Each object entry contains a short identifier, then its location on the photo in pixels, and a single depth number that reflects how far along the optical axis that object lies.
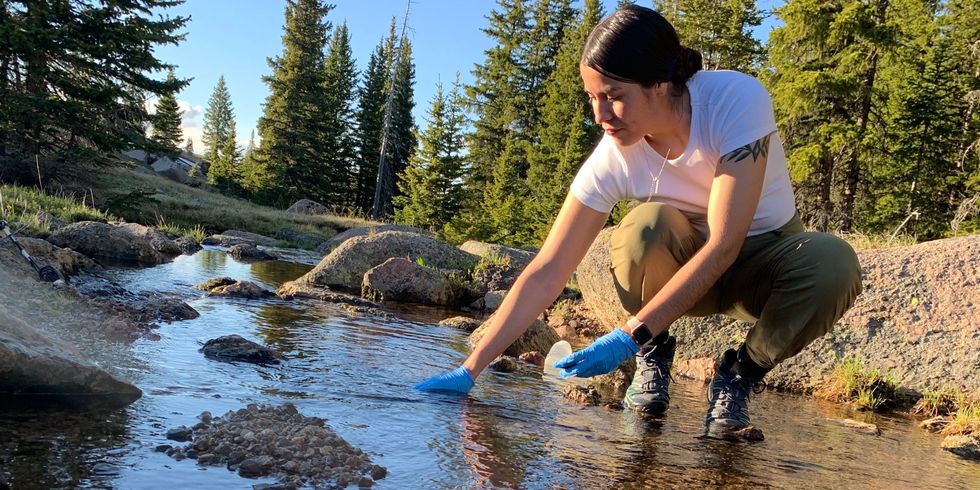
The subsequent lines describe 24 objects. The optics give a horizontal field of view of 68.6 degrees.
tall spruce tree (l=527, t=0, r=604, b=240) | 30.58
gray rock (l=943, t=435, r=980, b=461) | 3.34
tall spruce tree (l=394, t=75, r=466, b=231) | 32.12
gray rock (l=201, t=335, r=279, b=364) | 3.68
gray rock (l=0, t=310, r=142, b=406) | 2.42
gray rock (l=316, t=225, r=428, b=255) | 19.92
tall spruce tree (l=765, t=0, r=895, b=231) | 18.67
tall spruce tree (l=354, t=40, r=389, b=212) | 48.25
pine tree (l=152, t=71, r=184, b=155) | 56.41
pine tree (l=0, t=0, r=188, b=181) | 19.98
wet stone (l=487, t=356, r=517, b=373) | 4.37
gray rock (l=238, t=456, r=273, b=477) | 1.95
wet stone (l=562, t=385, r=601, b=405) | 3.58
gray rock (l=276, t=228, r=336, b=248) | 22.59
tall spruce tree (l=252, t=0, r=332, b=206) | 44.44
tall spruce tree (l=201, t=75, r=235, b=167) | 99.81
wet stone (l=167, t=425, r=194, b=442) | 2.17
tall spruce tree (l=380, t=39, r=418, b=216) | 47.81
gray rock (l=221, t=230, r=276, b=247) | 20.33
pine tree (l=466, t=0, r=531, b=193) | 40.53
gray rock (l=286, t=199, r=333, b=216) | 36.88
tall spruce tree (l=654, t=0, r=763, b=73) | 29.09
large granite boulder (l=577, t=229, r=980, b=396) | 4.96
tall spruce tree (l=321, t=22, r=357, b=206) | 45.78
